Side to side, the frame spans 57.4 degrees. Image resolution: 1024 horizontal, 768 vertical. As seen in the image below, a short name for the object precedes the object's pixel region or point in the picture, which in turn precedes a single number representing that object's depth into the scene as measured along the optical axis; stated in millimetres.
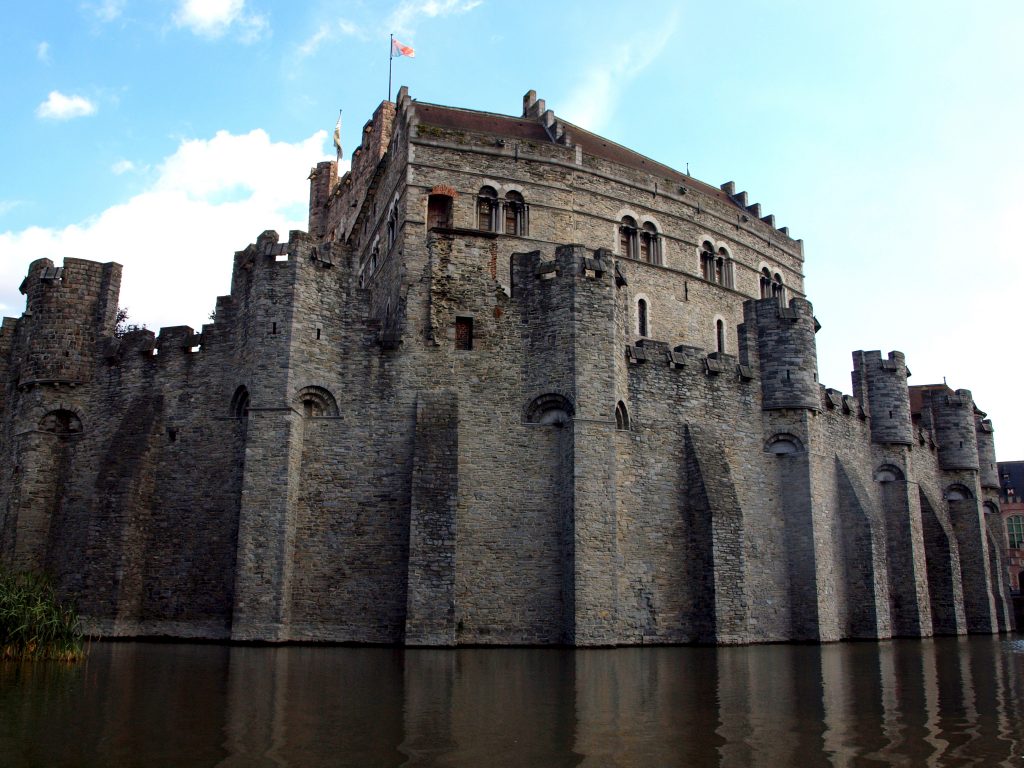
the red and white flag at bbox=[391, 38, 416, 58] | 37688
